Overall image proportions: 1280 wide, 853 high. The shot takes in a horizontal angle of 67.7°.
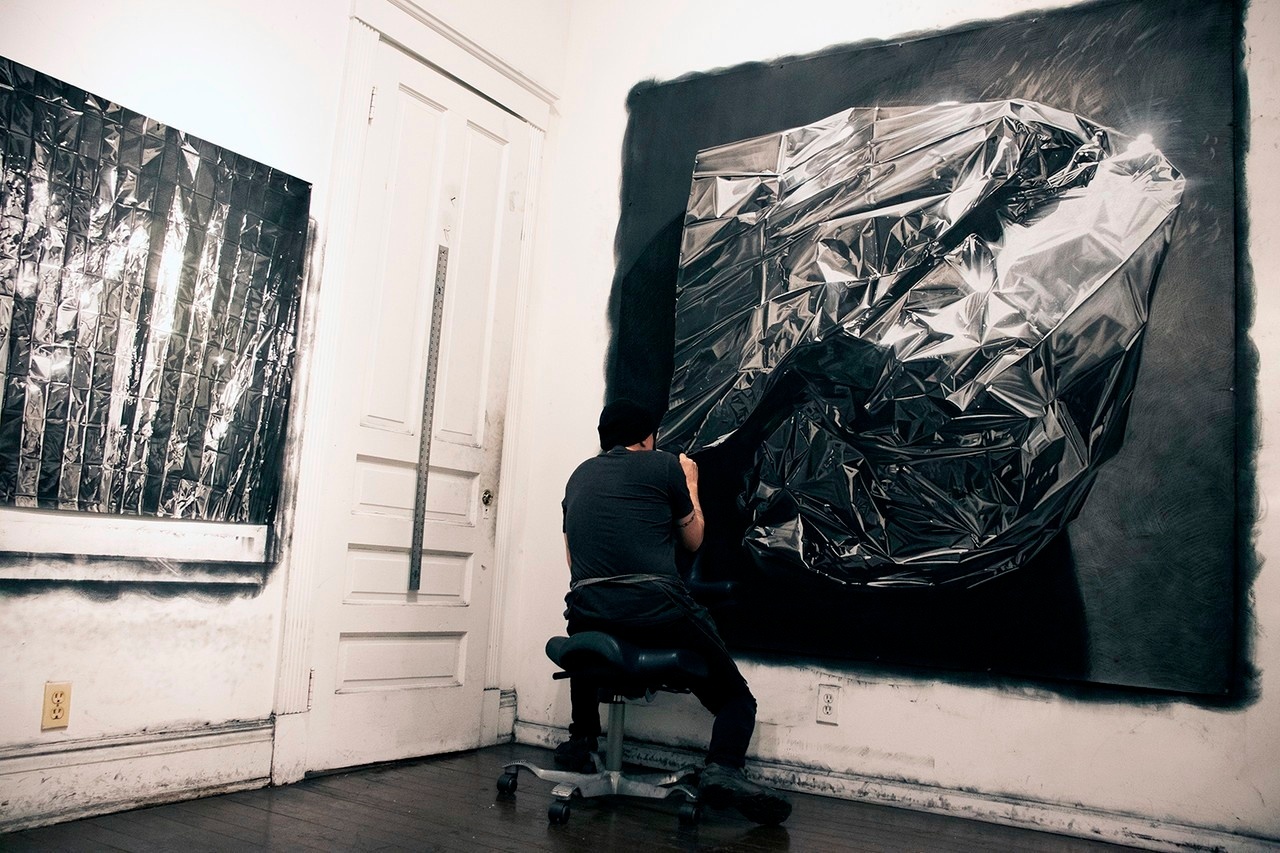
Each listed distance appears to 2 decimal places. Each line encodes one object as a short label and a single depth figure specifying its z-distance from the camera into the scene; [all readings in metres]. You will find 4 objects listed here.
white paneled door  2.92
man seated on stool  2.51
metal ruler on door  3.13
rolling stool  2.44
